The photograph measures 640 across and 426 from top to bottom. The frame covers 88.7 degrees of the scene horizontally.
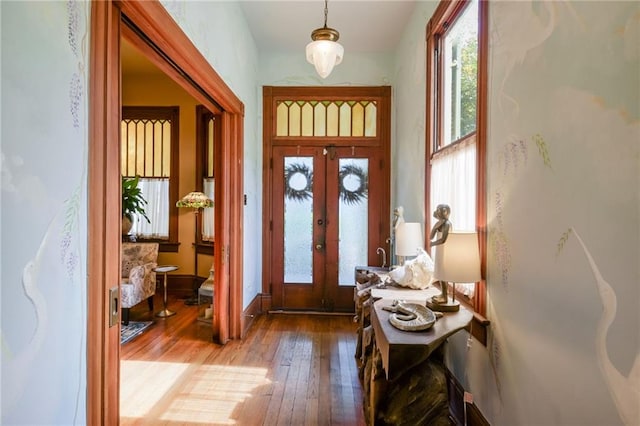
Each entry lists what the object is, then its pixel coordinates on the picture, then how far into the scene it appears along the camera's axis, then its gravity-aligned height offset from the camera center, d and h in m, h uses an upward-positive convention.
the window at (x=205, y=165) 5.00 +0.72
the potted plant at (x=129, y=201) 4.36 +0.15
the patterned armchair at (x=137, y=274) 3.72 -0.75
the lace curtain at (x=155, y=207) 5.13 +0.08
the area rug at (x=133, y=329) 3.41 -1.30
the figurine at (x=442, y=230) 1.86 -0.10
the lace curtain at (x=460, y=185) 2.02 +0.19
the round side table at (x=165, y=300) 4.09 -1.11
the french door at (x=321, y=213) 4.25 +0.00
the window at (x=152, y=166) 5.09 +0.73
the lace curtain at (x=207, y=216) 5.01 -0.05
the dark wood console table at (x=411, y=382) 1.55 -0.93
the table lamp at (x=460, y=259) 1.68 -0.24
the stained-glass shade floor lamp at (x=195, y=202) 4.41 +0.14
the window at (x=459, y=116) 1.82 +0.69
